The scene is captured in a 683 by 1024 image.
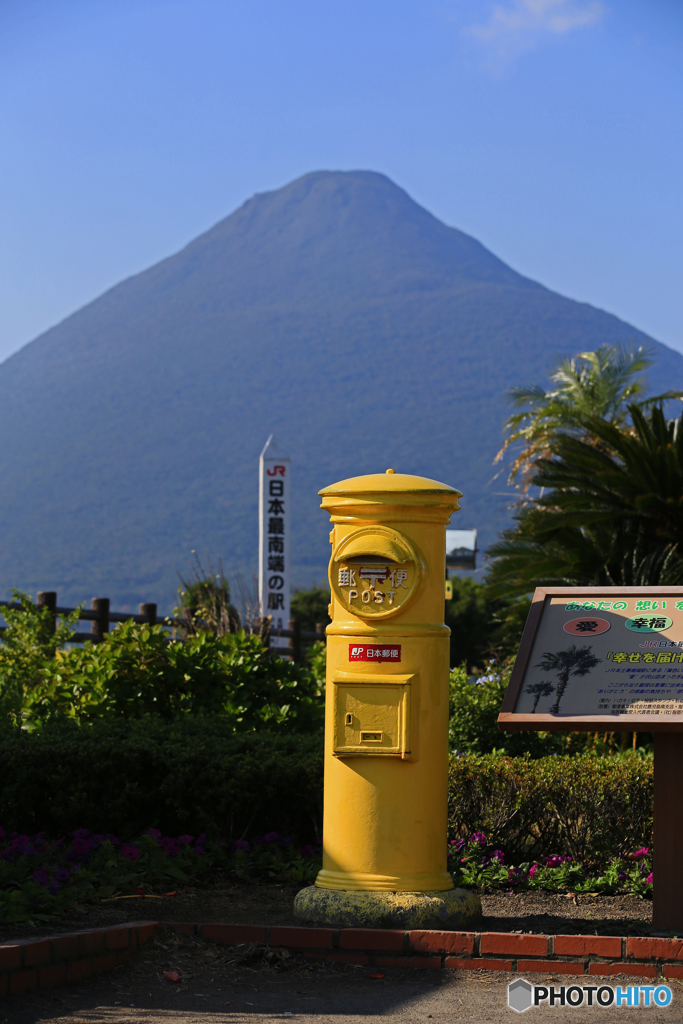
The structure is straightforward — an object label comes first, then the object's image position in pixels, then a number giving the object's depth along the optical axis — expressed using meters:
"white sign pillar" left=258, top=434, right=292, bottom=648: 18.77
